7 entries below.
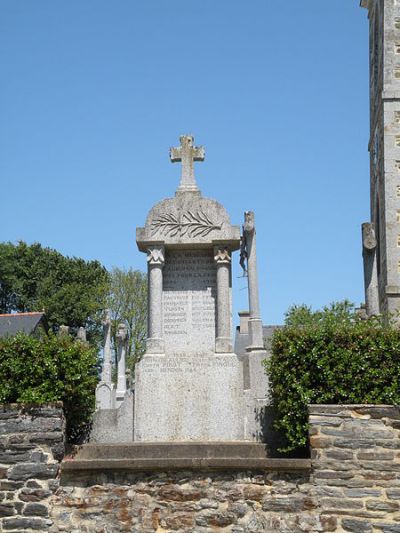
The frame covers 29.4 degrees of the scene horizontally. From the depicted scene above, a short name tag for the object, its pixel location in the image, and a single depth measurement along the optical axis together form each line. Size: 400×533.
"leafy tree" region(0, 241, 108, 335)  42.66
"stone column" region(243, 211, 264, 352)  13.43
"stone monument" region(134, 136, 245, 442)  11.46
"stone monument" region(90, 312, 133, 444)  11.16
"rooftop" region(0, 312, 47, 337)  34.84
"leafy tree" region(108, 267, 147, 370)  42.69
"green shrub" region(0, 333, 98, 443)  9.91
